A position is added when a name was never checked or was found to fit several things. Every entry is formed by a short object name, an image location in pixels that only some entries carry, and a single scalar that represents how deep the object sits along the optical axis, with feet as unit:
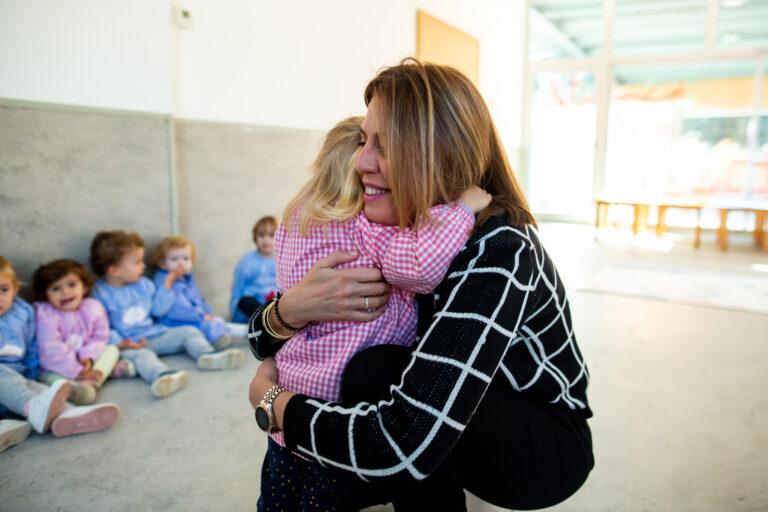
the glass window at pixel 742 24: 21.67
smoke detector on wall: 9.39
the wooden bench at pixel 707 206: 18.48
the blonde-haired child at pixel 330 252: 3.09
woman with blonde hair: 2.78
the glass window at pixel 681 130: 22.54
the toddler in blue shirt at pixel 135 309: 7.87
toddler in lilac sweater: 6.79
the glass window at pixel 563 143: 26.14
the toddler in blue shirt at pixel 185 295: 8.78
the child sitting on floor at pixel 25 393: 5.71
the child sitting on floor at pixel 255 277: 9.71
